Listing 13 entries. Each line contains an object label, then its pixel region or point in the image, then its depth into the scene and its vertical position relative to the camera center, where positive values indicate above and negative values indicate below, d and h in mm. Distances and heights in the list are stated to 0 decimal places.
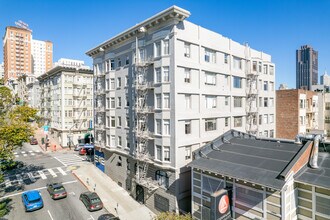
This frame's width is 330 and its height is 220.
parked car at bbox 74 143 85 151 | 53722 -9240
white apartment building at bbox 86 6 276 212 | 23031 +1348
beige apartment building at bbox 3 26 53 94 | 137750 +39043
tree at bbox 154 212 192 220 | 17172 -8742
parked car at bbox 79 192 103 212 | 24288 -10518
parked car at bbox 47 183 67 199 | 26716 -10181
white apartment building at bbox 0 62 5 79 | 159500 +32539
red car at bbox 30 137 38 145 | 60512 -8688
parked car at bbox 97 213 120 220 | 20850 -10473
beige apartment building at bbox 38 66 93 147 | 57219 +2268
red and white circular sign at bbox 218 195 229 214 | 15053 -6770
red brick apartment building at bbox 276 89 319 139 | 40706 -664
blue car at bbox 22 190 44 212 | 23781 -10194
